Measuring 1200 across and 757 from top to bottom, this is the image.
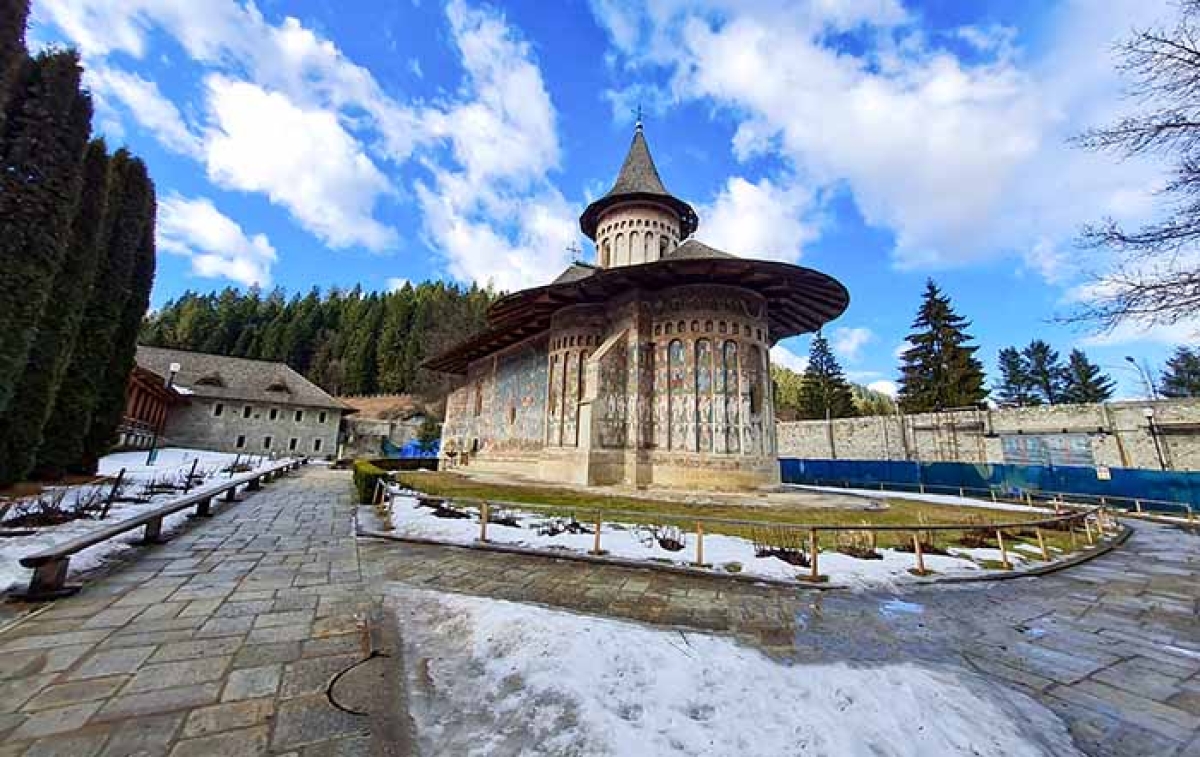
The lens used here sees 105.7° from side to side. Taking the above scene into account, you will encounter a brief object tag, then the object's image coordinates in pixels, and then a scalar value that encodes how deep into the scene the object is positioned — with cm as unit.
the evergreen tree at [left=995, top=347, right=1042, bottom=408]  4093
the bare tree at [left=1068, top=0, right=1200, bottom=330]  527
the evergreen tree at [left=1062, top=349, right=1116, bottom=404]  3637
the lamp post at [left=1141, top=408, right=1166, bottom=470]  1768
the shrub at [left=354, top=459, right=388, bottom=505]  1082
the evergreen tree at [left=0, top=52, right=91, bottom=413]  796
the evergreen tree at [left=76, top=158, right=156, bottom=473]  1176
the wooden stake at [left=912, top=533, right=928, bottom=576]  584
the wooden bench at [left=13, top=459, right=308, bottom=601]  378
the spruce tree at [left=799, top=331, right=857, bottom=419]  4016
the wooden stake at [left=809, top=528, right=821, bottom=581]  538
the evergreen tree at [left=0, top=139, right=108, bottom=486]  877
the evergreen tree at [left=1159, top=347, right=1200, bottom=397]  3339
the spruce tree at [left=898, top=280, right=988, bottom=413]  2786
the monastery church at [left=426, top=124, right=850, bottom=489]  1449
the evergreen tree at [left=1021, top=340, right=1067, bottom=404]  3972
